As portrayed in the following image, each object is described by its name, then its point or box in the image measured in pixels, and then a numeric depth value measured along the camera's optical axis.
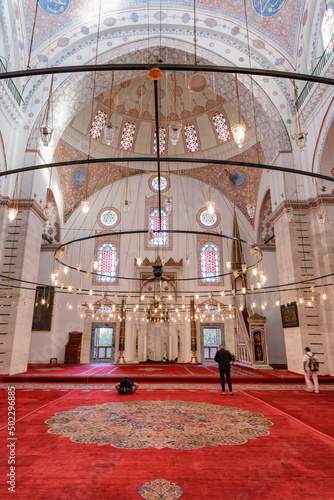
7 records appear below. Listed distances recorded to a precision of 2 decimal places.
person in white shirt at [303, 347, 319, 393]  6.72
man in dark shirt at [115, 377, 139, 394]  6.29
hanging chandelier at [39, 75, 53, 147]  3.68
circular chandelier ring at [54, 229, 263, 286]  7.19
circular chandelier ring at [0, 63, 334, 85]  2.49
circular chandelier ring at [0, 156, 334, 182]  3.81
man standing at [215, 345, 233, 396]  6.12
